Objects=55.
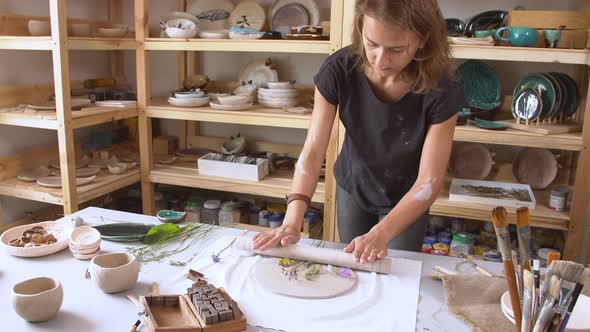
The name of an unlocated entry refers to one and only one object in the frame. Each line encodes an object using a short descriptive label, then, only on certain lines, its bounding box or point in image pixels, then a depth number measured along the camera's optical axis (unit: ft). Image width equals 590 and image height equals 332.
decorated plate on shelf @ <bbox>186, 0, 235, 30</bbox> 9.55
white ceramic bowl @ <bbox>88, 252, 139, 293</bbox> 3.63
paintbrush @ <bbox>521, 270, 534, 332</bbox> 2.59
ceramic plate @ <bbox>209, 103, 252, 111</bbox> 8.65
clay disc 3.70
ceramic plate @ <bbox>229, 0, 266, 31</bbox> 9.27
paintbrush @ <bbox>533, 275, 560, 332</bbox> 2.44
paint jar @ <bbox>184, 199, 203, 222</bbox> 9.68
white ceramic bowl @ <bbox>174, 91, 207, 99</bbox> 8.97
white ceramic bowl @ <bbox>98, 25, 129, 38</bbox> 8.91
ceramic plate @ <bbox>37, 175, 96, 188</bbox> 8.28
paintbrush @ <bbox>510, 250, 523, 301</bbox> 2.77
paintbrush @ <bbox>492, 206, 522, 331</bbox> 2.65
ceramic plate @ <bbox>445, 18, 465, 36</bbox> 8.13
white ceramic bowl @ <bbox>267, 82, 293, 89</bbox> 8.88
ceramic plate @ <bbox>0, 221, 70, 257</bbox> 4.23
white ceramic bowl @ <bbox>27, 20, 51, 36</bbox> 8.14
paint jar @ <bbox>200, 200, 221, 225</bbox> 9.50
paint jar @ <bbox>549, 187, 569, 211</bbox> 7.39
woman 4.15
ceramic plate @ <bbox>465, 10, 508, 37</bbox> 8.05
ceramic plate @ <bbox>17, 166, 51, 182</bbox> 8.58
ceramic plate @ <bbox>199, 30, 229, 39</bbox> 8.66
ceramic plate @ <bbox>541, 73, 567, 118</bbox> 7.43
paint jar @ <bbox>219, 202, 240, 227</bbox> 9.46
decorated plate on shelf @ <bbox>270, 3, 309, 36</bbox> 9.02
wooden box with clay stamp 3.15
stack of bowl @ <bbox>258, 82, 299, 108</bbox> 8.82
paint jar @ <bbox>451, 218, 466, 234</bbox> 8.50
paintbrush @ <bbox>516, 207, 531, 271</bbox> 2.66
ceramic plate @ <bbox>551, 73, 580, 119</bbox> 7.61
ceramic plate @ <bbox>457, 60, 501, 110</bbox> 8.23
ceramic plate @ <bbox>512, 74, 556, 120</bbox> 7.45
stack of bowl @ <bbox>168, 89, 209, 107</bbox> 8.96
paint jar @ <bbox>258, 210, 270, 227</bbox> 9.31
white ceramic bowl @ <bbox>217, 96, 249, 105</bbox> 8.64
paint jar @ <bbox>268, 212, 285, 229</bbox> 9.11
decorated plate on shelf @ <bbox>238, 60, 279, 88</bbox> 9.48
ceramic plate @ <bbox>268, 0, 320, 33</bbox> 8.98
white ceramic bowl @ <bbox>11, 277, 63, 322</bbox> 3.25
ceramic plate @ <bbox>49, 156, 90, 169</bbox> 9.19
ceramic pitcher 7.08
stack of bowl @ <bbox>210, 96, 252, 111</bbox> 8.65
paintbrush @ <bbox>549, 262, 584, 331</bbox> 2.41
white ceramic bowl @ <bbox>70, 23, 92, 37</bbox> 8.56
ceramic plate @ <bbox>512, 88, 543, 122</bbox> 7.43
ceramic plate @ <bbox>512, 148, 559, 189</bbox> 8.17
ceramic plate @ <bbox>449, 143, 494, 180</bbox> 8.40
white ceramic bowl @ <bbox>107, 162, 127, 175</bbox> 9.09
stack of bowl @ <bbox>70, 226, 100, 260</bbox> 4.24
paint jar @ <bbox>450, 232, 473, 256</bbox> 7.91
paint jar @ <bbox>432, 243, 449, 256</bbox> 7.84
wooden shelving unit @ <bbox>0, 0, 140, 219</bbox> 7.59
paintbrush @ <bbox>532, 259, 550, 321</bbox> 2.58
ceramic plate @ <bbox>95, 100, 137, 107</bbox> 9.02
